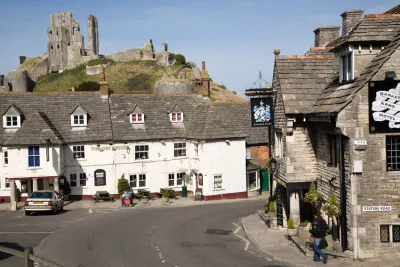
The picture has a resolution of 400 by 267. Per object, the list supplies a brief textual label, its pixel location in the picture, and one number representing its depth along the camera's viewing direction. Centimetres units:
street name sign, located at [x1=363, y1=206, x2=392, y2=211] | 1653
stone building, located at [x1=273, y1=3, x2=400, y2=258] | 1644
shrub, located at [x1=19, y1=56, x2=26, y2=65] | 12775
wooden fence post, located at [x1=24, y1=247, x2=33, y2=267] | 783
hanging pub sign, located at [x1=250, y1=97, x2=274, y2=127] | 2302
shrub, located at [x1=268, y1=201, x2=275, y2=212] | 2666
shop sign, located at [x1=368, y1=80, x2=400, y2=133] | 1636
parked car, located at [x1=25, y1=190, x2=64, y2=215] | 2898
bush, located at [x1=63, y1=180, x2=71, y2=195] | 3594
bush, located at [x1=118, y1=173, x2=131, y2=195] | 3666
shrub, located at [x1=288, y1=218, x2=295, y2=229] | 2134
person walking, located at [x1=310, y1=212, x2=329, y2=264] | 1692
